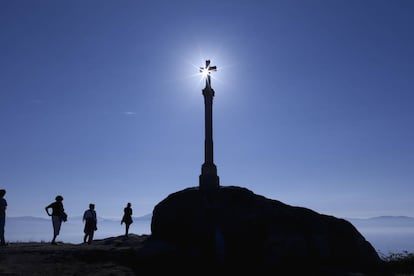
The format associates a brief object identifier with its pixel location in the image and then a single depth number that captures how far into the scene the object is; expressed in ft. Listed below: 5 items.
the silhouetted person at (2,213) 53.72
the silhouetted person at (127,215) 77.36
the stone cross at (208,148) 63.62
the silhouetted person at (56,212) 59.11
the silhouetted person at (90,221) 65.26
